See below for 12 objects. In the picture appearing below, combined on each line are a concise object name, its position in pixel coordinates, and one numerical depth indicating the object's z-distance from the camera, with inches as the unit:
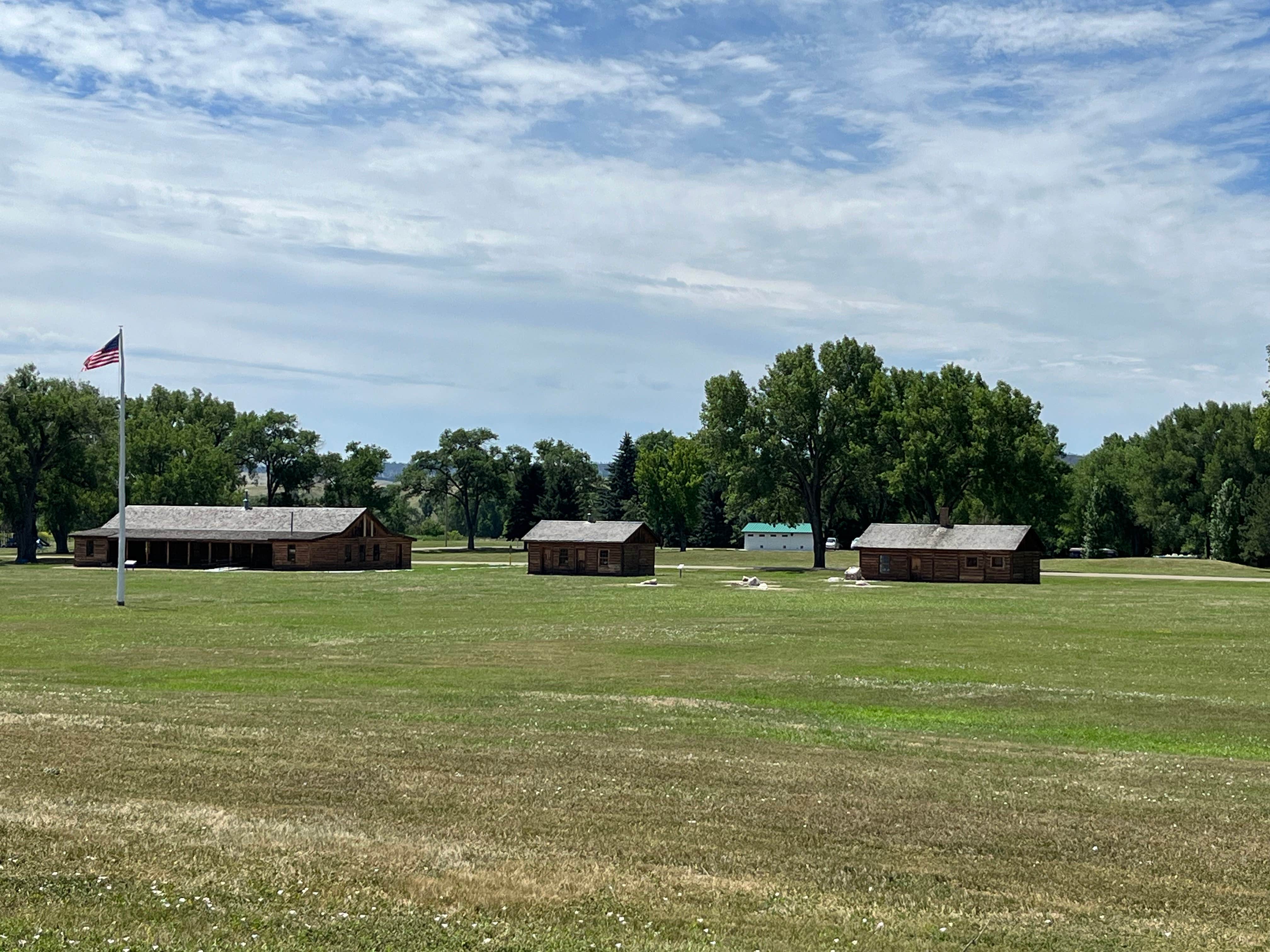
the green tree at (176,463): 5255.9
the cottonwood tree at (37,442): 4296.3
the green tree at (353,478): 6018.7
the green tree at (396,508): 6269.7
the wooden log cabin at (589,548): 3732.8
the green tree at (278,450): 5940.0
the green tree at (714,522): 6102.4
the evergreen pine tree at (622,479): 6225.4
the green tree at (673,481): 5836.6
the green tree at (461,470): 6190.9
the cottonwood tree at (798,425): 3946.9
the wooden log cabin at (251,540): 3882.9
